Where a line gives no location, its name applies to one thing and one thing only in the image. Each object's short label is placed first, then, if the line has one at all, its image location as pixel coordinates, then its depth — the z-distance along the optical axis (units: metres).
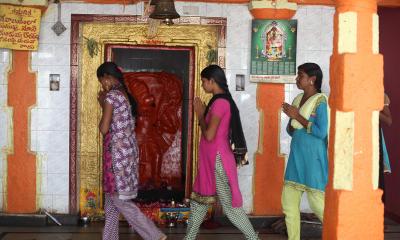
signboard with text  6.50
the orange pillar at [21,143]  6.64
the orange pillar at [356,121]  3.94
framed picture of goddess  6.78
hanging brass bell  5.34
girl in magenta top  5.15
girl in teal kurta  5.04
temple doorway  6.81
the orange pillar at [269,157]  6.86
